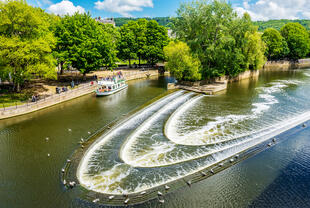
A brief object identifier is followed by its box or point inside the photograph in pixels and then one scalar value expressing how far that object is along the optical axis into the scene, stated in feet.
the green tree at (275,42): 327.47
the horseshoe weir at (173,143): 59.57
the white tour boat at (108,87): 159.13
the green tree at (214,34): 178.36
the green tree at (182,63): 172.86
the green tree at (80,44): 166.61
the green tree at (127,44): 248.93
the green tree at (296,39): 341.62
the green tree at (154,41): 255.70
